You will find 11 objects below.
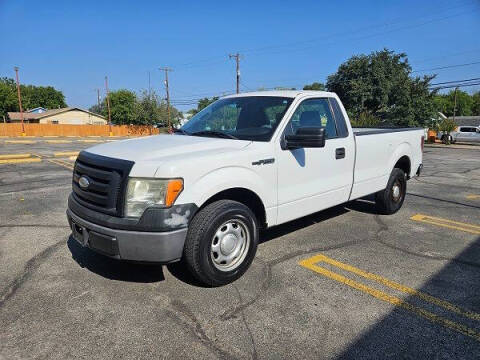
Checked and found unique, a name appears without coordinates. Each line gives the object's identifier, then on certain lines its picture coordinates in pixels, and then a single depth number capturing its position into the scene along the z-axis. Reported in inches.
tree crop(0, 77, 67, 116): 3538.6
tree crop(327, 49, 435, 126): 1763.0
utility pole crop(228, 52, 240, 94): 1655.9
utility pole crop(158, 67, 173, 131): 2334.3
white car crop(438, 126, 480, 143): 1279.9
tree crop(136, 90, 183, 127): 2447.1
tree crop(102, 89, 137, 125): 2755.9
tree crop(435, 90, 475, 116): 3769.7
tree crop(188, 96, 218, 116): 3648.6
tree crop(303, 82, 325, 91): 3553.2
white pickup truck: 117.7
